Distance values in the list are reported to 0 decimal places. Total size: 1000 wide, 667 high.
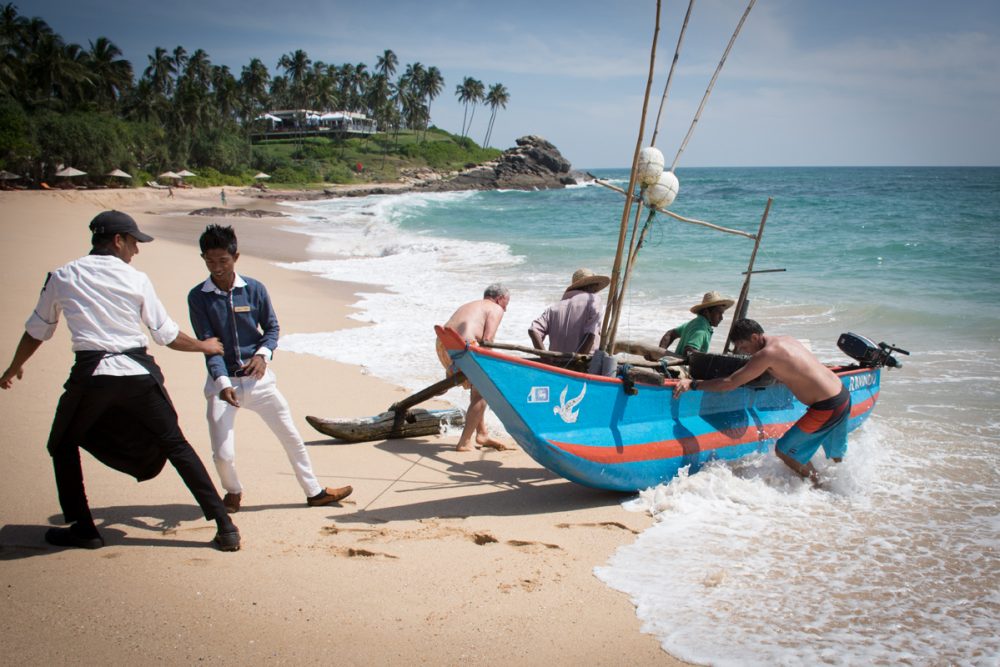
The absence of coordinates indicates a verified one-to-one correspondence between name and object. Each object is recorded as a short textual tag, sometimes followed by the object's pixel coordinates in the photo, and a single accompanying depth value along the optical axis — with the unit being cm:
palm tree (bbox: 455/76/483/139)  10869
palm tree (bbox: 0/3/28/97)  4618
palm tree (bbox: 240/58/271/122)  8400
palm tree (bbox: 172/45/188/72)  7821
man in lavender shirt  595
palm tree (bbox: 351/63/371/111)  10078
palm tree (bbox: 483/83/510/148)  10956
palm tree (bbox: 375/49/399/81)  9894
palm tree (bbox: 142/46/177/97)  7381
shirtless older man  589
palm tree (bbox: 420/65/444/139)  10112
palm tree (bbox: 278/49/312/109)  9506
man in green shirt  617
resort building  8794
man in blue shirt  387
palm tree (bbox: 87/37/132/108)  5625
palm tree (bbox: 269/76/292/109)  9738
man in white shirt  330
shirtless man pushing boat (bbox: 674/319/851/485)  515
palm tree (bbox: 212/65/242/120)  7312
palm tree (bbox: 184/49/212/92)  8080
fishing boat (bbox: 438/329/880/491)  448
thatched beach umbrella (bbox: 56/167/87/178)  3775
